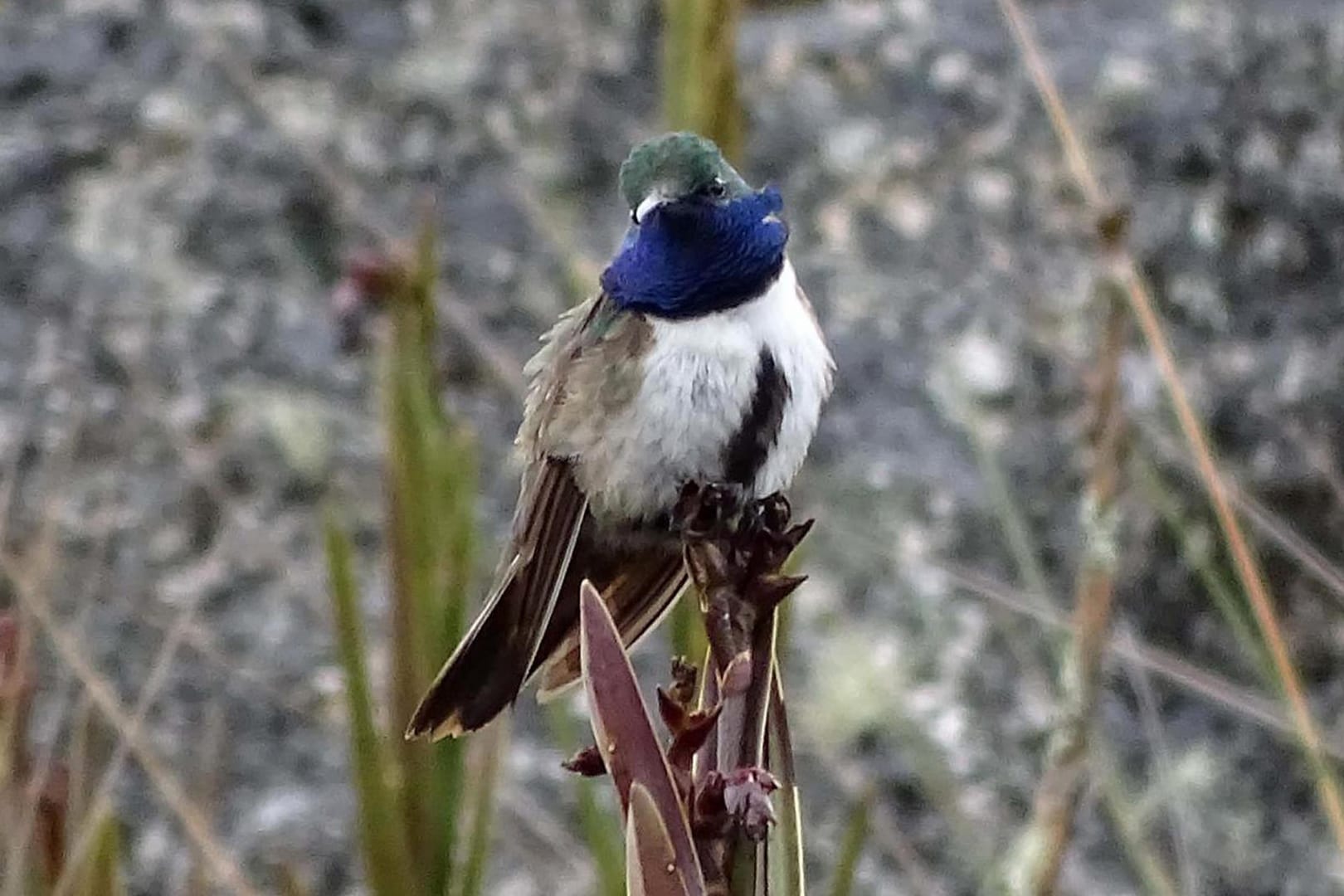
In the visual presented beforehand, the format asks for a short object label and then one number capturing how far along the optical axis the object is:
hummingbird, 2.94
